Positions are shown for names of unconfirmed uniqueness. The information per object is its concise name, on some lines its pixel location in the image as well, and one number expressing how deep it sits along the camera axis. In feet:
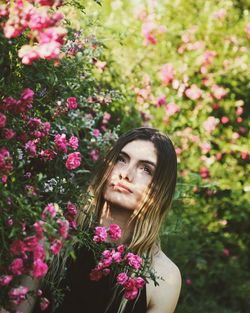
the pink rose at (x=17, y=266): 5.03
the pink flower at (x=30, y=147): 5.85
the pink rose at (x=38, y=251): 4.87
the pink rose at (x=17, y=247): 4.98
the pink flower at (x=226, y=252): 15.31
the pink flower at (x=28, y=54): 4.66
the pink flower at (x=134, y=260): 6.45
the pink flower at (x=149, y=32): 15.47
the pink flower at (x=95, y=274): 6.56
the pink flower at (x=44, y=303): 5.78
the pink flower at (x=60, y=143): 6.32
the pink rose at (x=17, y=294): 5.16
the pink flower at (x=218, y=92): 15.89
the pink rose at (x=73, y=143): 6.62
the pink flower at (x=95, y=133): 10.25
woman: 7.44
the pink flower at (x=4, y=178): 5.16
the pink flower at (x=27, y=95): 5.34
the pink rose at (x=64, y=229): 4.87
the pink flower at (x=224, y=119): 16.06
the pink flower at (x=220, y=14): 16.39
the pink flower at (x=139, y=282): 6.42
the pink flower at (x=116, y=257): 6.39
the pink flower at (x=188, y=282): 14.22
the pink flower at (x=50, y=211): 4.88
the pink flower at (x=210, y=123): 15.60
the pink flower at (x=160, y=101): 14.76
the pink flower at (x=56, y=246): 4.87
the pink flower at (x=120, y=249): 6.50
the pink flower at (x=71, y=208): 6.05
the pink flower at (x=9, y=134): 5.39
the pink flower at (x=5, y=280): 5.16
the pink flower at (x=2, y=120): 5.19
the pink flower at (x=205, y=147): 15.53
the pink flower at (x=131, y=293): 6.48
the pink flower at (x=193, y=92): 15.79
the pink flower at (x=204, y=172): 15.70
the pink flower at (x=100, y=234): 6.41
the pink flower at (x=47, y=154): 6.39
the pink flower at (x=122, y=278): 6.44
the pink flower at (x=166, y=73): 15.43
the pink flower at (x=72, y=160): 6.30
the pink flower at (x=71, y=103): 6.92
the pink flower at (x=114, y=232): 6.57
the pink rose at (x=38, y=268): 4.89
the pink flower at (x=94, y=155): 10.54
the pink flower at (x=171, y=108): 15.19
